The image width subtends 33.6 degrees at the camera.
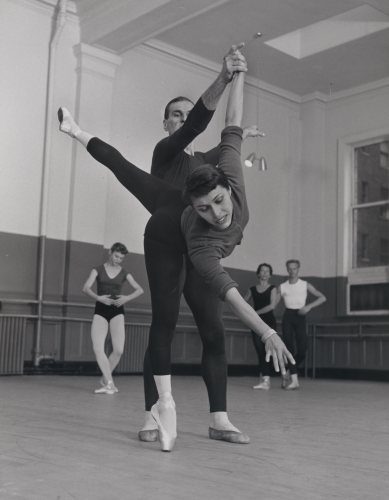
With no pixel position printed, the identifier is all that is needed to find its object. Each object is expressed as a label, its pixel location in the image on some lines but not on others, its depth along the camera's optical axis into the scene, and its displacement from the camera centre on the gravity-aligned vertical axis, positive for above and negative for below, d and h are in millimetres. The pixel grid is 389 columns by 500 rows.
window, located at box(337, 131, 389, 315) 9852 +1555
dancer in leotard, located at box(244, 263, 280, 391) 7438 +219
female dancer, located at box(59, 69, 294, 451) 2357 +297
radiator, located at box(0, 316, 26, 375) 7137 -376
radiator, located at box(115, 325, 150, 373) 8234 -454
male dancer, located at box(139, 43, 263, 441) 2605 +745
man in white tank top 7470 +101
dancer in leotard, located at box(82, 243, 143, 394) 5668 +39
